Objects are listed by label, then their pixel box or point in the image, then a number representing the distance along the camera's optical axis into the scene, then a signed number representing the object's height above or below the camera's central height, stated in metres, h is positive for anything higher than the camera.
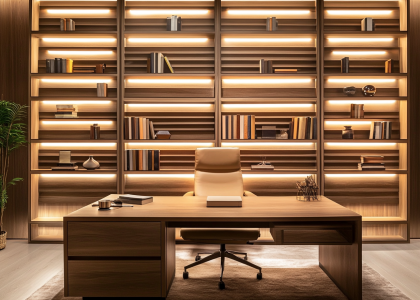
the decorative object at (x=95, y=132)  4.24 +0.21
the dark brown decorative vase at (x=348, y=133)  4.23 +0.21
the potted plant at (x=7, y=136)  3.88 +0.15
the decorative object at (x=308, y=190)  2.98 -0.32
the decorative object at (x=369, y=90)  4.23 +0.72
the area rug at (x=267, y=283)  2.67 -1.07
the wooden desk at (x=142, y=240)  2.34 -0.59
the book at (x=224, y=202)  2.68 -0.39
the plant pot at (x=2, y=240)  3.89 -0.98
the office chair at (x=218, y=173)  3.62 -0.23
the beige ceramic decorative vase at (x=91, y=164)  4.13 -0.16
